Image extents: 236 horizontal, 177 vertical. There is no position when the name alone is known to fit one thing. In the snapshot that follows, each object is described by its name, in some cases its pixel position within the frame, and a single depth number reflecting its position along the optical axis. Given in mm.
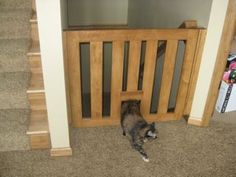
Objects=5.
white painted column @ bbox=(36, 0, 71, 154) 1540
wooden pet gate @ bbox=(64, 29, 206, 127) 2059
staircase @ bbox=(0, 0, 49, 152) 2072
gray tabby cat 2102
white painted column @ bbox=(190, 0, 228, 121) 1978
